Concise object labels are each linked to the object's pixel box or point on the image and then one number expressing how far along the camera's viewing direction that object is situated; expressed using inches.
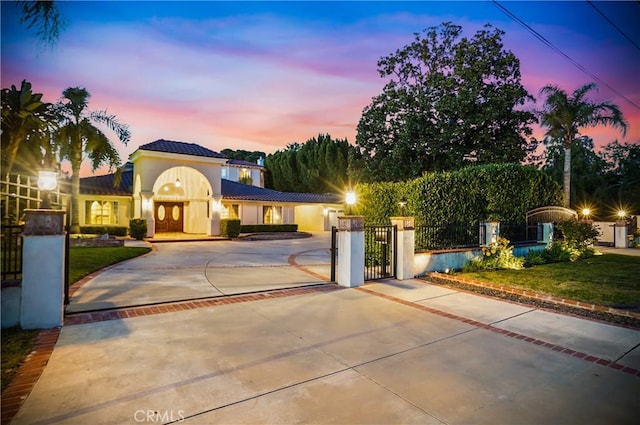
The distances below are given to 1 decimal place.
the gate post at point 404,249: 338.3
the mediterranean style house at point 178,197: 768.9
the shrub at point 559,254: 481.4
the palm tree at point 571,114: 782.5
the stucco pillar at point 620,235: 684.7
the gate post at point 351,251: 304.2
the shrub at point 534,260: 447.8
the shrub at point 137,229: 725.9
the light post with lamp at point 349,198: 346.6
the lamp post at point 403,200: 435.2
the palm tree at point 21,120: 474.9
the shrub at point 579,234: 526.0
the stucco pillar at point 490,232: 427.5
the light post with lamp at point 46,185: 199.3
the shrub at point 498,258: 403.9
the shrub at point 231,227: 828.0
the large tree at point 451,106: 739.4
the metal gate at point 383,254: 324.5
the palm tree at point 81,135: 655.8
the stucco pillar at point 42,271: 183.0
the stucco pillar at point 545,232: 517.7
